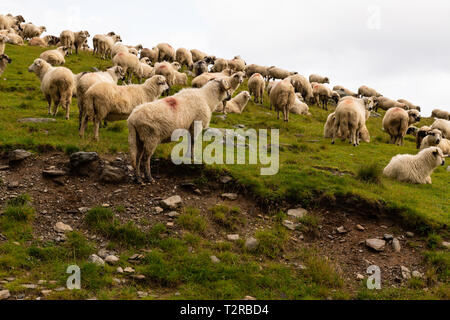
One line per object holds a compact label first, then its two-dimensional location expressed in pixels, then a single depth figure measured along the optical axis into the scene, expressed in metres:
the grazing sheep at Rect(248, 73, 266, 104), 25.89
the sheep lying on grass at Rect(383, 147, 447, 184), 12.48
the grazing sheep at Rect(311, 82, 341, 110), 31.81
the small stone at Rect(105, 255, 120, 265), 7.06
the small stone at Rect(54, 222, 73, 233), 7.81
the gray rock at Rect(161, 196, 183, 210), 9.03
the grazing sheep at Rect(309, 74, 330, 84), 44.52
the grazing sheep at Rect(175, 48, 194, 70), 34.38
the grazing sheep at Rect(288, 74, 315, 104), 31.70
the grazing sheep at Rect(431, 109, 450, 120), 42.36
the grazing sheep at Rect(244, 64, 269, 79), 39.03
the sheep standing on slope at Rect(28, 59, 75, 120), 14.65
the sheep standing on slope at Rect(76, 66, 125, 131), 12.77
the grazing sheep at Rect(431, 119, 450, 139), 20.80
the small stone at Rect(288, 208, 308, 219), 9.31
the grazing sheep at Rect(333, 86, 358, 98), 40.47
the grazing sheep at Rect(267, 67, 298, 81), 39.00
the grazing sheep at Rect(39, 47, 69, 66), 23.69
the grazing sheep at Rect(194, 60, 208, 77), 30.62
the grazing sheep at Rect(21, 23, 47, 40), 39.34
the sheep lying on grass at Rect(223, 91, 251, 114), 21.48
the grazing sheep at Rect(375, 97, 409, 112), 38.08
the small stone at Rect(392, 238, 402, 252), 8.35
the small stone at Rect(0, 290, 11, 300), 5.56
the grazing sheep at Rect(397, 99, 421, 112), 43.14
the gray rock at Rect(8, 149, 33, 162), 9.95
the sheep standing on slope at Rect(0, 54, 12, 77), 19.23
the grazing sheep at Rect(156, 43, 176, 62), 34.12
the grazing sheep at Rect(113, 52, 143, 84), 23.64
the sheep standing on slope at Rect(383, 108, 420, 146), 19.17
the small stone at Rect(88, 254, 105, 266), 6.87
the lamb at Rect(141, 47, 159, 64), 34.55
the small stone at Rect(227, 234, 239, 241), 8.29
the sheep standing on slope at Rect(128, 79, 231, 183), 9.47
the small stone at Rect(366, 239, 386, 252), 8.32
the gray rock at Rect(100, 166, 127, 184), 9.74
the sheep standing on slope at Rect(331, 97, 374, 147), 16.48
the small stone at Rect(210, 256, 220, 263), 7.32
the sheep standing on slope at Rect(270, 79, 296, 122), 20.92
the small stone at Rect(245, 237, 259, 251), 7.98
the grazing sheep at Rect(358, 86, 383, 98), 45.79
